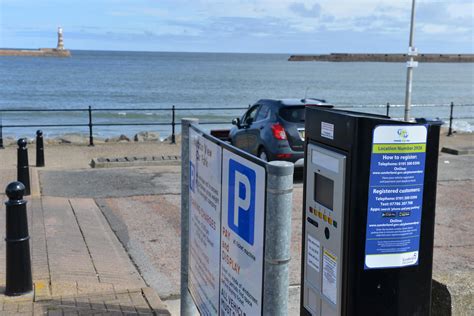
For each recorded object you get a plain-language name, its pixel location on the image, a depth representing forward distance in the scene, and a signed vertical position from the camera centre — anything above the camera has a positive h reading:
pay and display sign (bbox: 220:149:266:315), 2.84 -0.82
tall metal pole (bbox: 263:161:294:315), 2.67 -0.74
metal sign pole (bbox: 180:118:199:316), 4.33 -1.10
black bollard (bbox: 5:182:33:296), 4.96 -1.48
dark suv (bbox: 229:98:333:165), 11.44 -1.12
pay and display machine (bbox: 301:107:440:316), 2.97 -0.70
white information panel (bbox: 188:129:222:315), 3.51 -0.95
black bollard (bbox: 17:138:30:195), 9.31 -1.56
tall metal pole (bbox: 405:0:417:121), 15.36 +0.13
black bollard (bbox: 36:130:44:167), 12.78 -1.78
